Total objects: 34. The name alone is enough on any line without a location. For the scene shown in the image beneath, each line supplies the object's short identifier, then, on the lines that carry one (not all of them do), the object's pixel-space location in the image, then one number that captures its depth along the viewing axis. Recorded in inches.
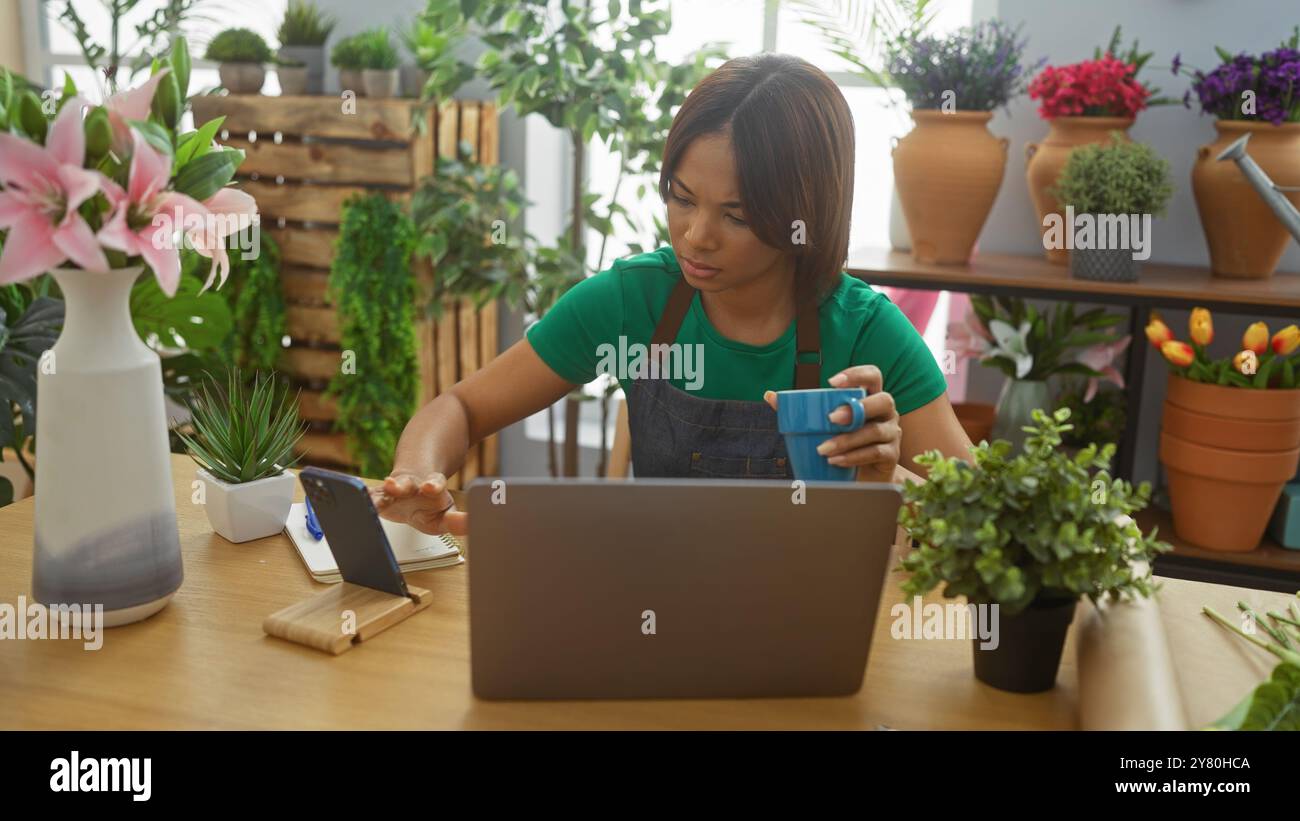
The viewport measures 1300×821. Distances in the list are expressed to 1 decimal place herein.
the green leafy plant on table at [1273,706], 34.1
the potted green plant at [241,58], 131.6
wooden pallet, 126.2
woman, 57.6
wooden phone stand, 42.6
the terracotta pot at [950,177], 100.3
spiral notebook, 50.3
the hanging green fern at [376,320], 125.6
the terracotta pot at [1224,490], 94.2
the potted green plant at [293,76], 132.1
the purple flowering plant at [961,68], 99.0
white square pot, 53.0
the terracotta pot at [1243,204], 94.0
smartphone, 44.1
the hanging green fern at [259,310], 130.2
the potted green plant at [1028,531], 36.7
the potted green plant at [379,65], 127.3
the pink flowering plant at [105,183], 38.0
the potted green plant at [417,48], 129.0
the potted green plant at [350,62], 128.0
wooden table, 38.0
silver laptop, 36.0
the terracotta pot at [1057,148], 99.2
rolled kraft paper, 34.2
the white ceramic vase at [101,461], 41.3
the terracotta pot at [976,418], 107.3
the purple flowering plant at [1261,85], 93.0
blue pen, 52.6
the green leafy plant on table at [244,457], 53.2
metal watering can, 88.9
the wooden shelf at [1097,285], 91.4
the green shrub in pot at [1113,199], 93.2
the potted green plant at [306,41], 133.9
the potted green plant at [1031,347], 101.9
